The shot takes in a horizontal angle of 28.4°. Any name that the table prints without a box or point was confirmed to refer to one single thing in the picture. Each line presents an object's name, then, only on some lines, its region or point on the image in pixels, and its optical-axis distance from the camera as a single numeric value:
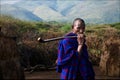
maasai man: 3.78
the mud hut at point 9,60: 4.14
